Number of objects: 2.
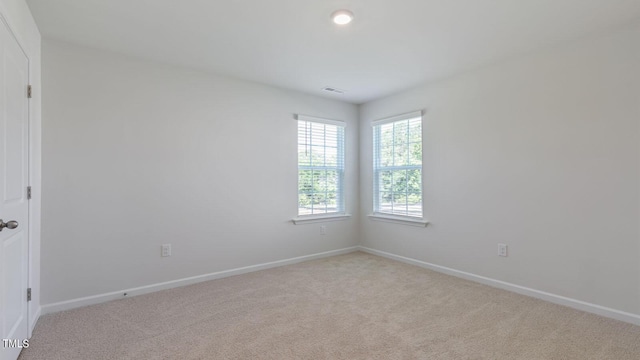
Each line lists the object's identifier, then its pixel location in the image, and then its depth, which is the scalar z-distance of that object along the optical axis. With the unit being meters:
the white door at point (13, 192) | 1.72
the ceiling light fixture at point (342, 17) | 2.32
